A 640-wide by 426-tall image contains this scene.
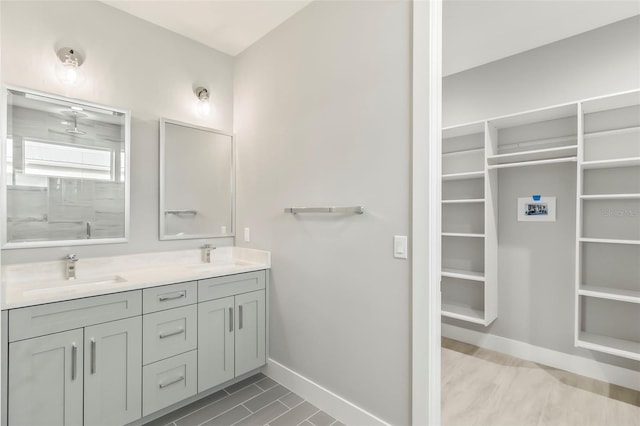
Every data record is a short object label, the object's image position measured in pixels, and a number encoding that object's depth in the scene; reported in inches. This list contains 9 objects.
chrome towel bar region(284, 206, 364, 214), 71.9
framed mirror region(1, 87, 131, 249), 71.4
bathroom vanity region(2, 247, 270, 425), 57.8
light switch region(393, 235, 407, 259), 64.7
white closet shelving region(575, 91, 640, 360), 89.3
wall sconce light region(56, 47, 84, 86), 77.2
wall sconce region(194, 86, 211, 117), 102.8
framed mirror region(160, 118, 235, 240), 96.4
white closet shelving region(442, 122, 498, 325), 111.2
